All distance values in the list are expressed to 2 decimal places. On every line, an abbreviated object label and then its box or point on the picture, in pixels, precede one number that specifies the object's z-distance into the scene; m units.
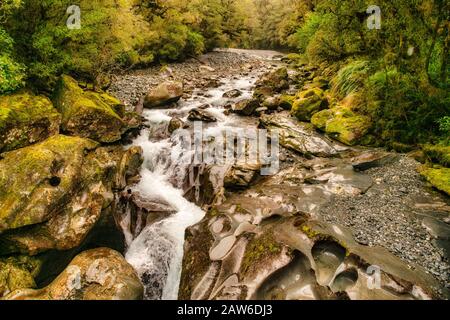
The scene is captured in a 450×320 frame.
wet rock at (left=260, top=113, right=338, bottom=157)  12.60
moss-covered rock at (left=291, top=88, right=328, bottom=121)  15.80
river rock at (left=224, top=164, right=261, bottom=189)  10.18
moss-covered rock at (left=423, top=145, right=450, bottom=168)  9.79
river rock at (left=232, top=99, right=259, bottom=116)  16.81
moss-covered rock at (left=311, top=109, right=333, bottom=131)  14.37
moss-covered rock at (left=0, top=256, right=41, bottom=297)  7.29
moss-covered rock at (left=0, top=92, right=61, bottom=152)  8.97
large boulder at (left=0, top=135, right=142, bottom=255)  7.83
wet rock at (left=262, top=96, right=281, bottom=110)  17.42
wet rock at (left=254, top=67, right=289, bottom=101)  20.19
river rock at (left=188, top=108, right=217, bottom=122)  15.68
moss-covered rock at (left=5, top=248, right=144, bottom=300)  6.79
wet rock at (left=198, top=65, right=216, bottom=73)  29.87
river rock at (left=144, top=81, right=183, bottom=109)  17.22
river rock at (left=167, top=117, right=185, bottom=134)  14.43
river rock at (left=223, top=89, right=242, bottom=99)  20.25
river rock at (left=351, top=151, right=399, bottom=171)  10.74
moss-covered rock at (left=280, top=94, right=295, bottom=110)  17.45
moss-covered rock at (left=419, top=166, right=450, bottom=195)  8.79
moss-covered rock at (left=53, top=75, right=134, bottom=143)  11.01
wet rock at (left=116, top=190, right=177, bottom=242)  9.90
